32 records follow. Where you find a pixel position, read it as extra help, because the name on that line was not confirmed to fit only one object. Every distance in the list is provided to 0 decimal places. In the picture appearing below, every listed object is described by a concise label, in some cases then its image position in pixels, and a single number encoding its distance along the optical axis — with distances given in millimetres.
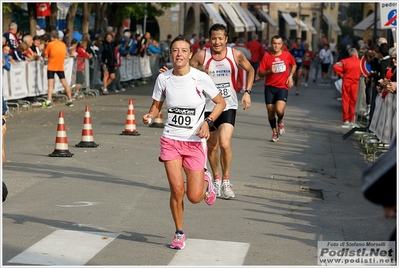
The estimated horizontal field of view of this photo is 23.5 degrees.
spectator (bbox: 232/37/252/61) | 34738
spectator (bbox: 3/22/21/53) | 22438
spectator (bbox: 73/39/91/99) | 26938
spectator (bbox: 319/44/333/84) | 43656
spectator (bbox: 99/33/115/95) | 28422
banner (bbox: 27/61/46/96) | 22753
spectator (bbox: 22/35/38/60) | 23156
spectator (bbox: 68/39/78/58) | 26312
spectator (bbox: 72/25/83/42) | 33219
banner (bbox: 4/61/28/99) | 21453
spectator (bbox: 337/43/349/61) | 35031
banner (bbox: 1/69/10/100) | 20766
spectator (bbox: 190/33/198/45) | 45438
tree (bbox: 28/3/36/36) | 29125
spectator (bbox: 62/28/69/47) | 28534
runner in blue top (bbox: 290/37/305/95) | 35306
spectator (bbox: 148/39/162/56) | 38531
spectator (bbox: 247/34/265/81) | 38688
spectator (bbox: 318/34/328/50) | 51238
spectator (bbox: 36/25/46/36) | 31875
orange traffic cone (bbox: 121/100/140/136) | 16953
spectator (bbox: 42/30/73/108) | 23109
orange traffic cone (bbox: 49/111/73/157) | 13930
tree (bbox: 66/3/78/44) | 32625
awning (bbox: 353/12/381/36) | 43750
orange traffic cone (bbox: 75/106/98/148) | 15070
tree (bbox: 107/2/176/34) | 39219
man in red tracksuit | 21125
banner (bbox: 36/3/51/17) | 29655
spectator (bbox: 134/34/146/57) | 34531
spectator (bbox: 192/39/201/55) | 41069
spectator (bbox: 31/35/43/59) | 23969
